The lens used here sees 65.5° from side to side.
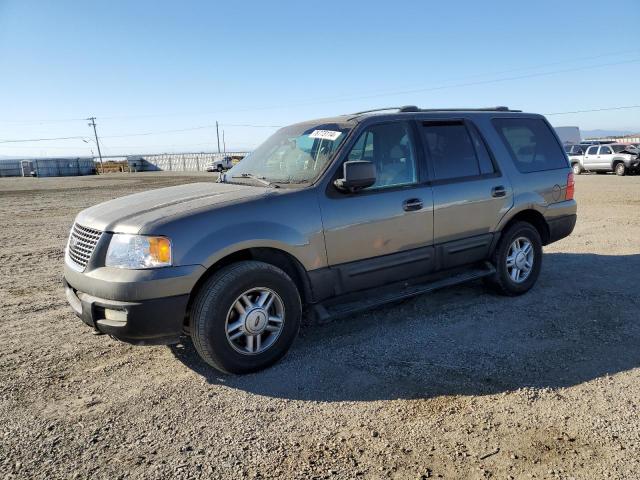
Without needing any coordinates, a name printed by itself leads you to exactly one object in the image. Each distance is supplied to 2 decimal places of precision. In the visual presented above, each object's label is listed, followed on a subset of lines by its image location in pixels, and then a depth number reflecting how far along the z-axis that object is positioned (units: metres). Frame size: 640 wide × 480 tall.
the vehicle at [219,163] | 46.90
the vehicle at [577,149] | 29.00
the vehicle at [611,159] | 25.44
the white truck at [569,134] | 58.43
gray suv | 3.37
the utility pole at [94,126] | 96.31
